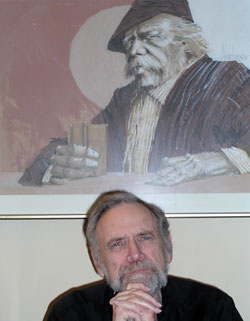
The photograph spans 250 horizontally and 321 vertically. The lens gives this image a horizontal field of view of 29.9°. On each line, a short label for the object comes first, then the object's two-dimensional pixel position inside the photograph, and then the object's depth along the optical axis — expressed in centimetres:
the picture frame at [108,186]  199
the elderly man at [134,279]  155
